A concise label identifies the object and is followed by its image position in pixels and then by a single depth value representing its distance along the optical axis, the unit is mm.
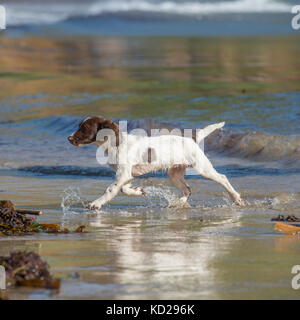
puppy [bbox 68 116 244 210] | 18406
